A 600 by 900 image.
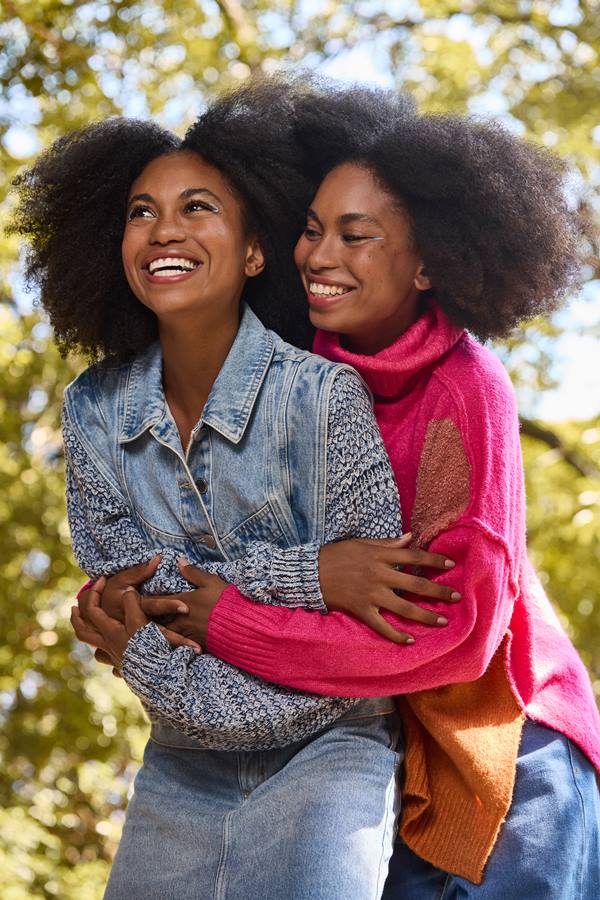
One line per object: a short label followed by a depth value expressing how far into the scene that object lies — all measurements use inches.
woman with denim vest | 100.9
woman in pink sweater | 99.3
